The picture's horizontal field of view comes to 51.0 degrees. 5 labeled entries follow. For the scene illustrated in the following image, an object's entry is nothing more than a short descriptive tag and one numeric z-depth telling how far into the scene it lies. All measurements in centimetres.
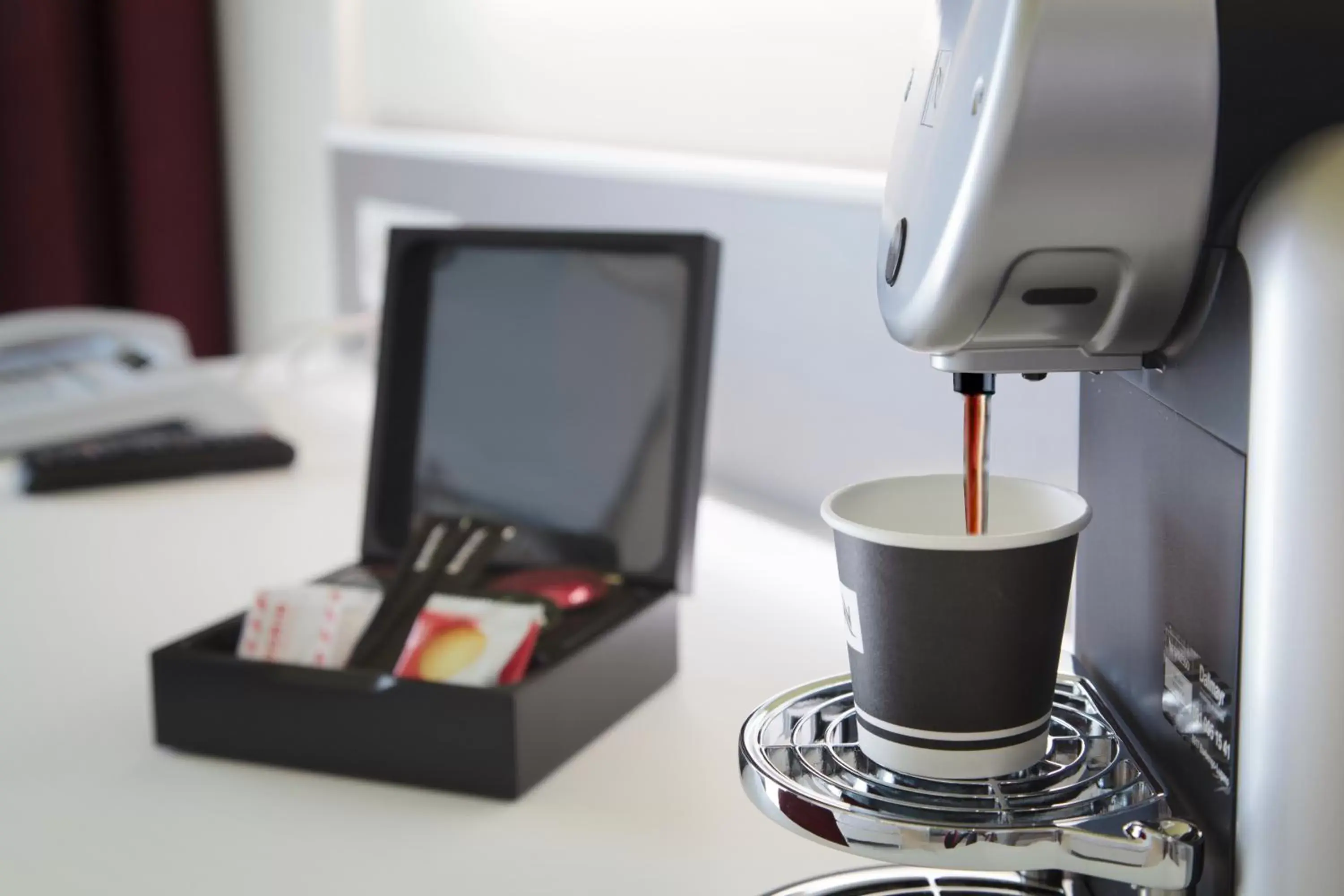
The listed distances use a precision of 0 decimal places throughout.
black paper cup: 42
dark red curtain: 199
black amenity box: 65
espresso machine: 36
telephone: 127
